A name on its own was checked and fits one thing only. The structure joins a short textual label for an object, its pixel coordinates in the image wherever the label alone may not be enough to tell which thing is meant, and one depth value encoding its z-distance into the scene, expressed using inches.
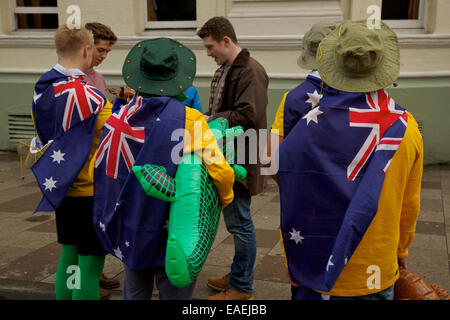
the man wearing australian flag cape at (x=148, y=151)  99.1
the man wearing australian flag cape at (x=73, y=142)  126.4
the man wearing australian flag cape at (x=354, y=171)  87.4
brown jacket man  150.3
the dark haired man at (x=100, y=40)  161.6
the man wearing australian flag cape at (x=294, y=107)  112.5
